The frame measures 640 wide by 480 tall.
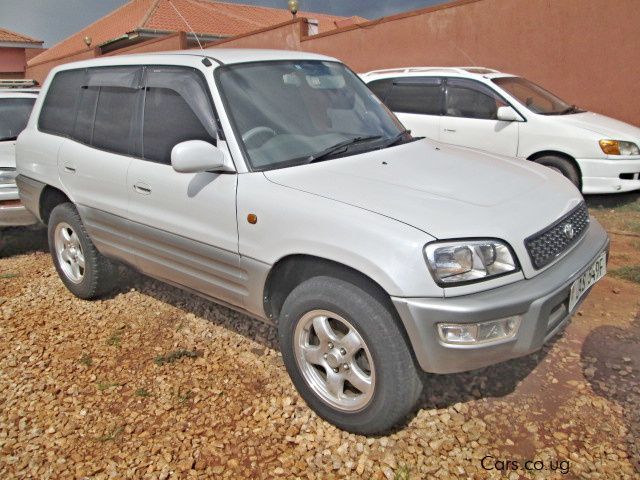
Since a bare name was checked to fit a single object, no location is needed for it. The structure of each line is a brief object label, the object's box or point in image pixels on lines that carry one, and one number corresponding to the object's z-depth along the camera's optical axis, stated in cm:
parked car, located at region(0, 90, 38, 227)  521
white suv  225
